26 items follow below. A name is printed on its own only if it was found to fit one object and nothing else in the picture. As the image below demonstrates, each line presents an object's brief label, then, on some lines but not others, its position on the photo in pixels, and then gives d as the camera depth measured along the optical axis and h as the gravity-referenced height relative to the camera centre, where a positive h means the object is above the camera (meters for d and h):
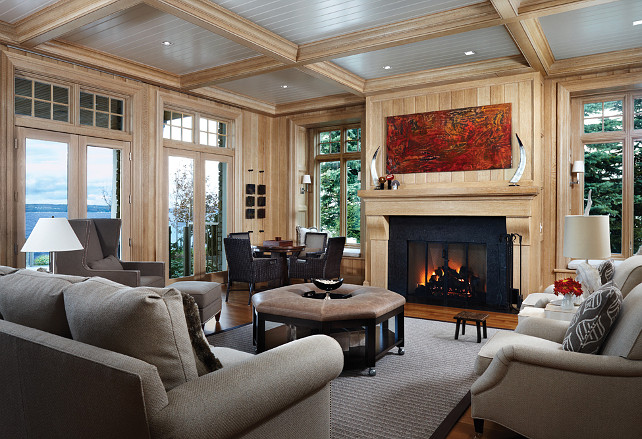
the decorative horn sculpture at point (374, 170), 6.67 +0.63
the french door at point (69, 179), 5.05 +0.41
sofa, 1.39 -0.53
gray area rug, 2.54 -1.11
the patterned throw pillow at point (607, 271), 3.31 -0.39
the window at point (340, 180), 8.22 +0.62
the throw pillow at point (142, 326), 1.51 -0.36
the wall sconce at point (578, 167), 5.80 +0.59
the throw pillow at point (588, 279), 3.14 -0.42
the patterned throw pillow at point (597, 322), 2.16 -0.48
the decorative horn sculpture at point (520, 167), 5.59 +0.57
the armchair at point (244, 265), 6.06 -0.64
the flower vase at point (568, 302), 3.22 -0.58
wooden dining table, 6.45 -0.48
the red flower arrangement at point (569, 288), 3.15 -0.48
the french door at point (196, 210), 6.66 +0.08
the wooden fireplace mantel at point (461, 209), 5.57 +0.09
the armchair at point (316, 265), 6.64 -0.70
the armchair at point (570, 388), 2.00 -0.76
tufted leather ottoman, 3.31 -0.69
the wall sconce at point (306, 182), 8.20 +0.57
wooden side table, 3.97 -0.85
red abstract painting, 5.85 +0.97
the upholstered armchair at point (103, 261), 4.61 -0.46
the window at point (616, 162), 5.77 +0.66
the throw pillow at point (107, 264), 4.96 -0.51
